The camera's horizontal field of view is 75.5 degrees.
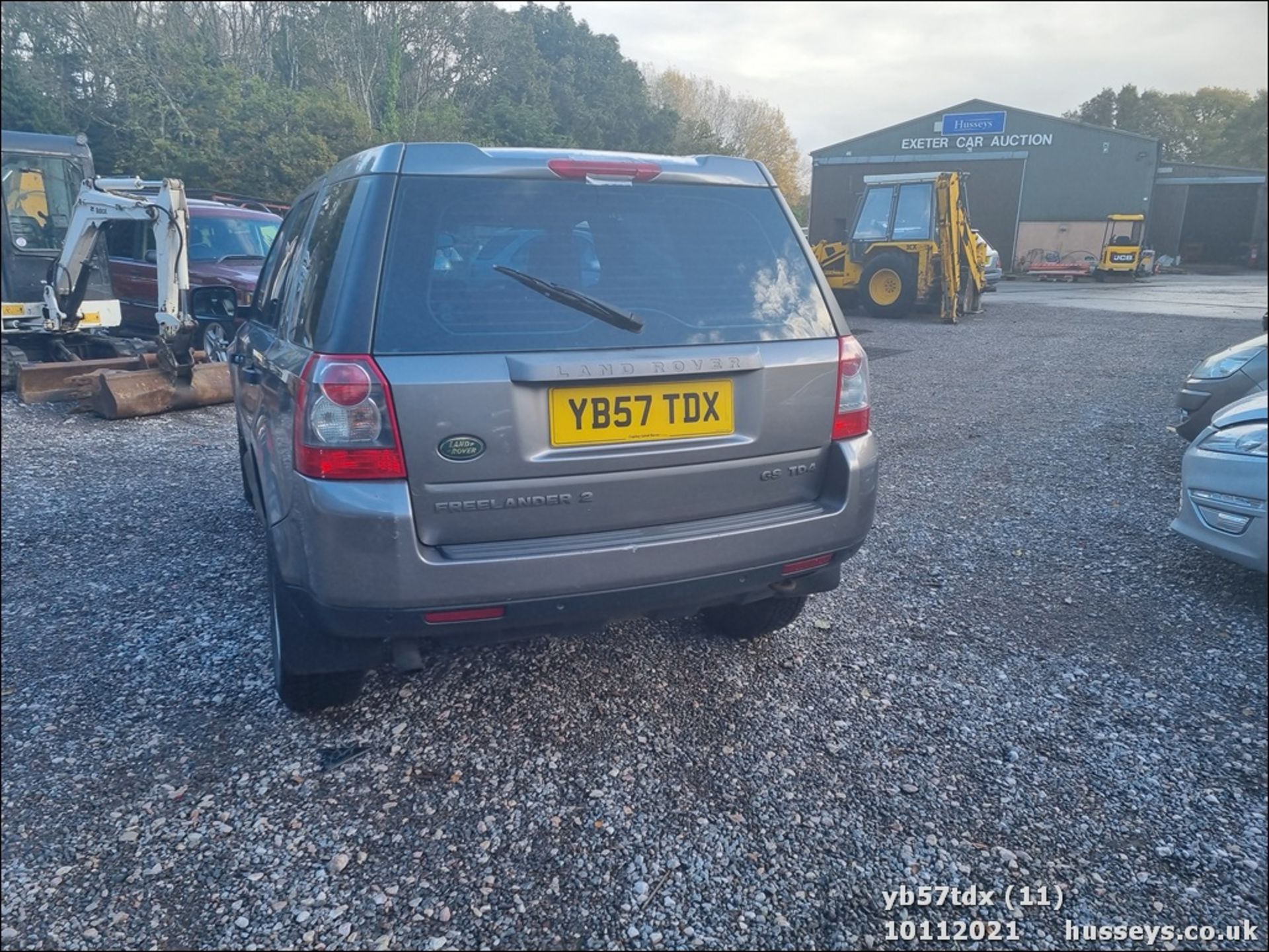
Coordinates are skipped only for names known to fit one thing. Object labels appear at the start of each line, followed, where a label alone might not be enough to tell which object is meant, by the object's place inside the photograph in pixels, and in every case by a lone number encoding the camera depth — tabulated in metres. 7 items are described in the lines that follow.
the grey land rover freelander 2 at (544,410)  2.10
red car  9.62
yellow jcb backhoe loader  14.32
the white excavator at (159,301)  7.52
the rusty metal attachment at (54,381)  7.82
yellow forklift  18.62
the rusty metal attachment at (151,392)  7.35
